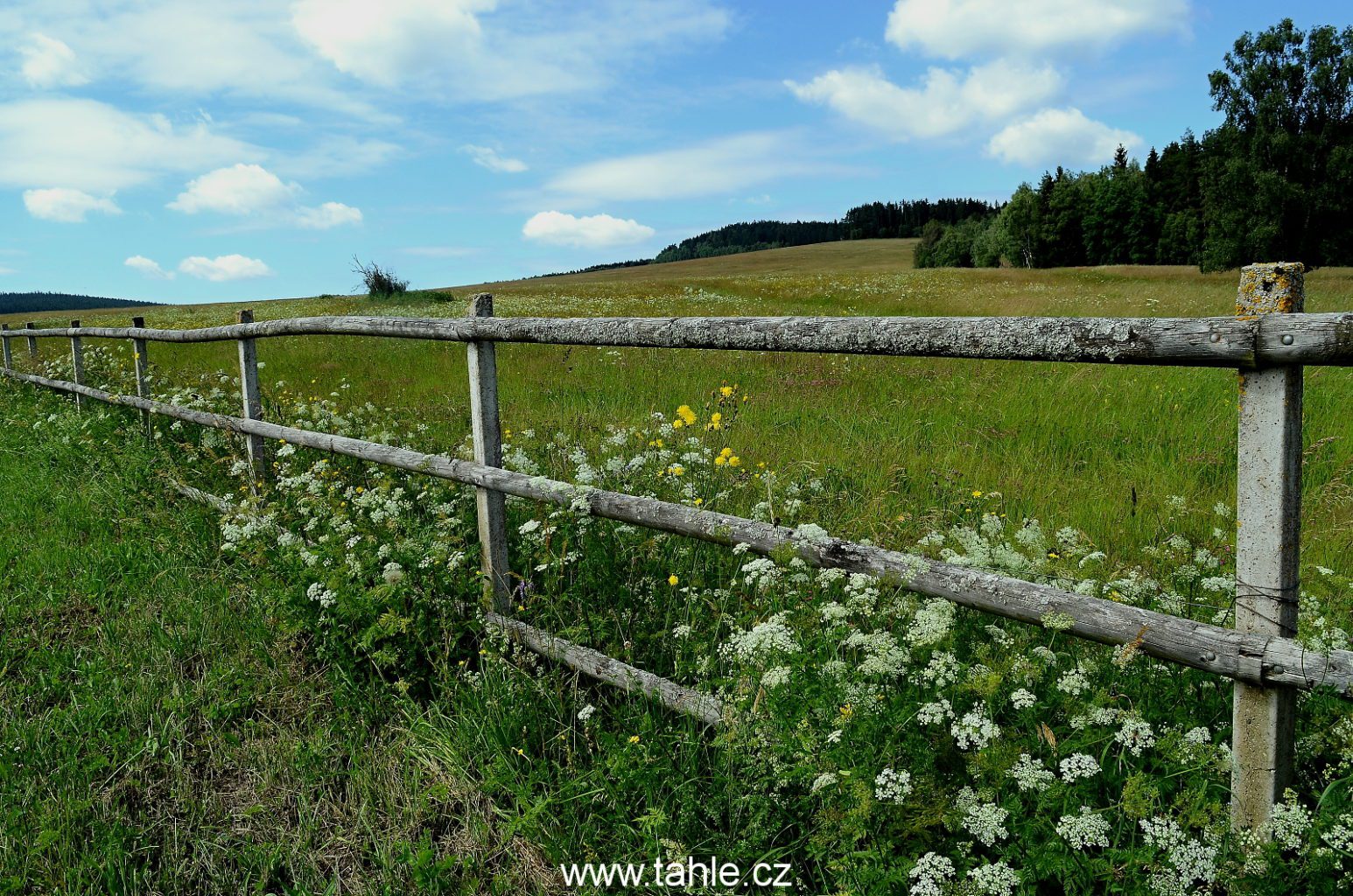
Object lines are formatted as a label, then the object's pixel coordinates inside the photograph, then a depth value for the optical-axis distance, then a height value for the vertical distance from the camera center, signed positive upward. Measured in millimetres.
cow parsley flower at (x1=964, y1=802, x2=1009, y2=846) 2031 -1206
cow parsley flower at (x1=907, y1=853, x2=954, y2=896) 1995 -1302
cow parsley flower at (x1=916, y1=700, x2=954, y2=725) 2188 -995
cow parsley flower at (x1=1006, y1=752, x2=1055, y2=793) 2051 -1096
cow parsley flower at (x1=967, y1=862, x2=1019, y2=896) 1979 -1290
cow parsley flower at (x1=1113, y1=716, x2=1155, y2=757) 2129 -1045
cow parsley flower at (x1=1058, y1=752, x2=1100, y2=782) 2037 -1072
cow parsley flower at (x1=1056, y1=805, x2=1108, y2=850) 1969 -1185
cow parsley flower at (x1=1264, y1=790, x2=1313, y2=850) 1995 -1217
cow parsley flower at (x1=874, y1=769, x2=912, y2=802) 2074 -1121
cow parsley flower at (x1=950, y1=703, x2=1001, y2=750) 2104 -1019
